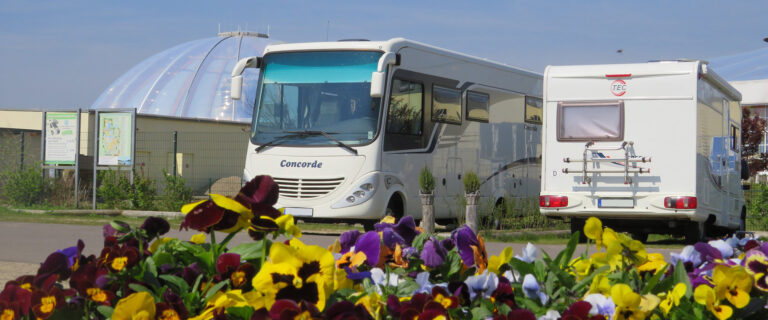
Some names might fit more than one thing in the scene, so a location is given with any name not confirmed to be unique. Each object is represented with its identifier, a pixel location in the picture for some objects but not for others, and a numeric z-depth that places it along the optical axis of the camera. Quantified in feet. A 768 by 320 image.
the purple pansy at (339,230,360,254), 9.47
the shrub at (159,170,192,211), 75.61
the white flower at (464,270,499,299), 7.53
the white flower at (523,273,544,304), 7.50
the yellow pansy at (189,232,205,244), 9.12
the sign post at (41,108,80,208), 79.30
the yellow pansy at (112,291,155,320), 7.10
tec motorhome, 45.37
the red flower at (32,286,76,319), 7.52
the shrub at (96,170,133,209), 75.51
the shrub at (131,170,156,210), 75.10
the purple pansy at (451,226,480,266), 8.63
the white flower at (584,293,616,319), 7.09
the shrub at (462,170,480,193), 49.37
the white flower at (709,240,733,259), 9.42
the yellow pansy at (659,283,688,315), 7.45
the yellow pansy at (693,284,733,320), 7.38
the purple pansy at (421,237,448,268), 8.36
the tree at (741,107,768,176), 102.37
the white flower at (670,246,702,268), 8.99
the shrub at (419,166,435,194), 49.22
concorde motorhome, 48.49
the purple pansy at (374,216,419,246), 9.35
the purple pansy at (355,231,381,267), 8.63
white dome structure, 167.12
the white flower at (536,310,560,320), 7.07
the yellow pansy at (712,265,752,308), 7.48
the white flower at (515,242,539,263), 8.52
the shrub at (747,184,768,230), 71.05
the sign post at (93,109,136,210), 76.59
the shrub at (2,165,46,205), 79.41
